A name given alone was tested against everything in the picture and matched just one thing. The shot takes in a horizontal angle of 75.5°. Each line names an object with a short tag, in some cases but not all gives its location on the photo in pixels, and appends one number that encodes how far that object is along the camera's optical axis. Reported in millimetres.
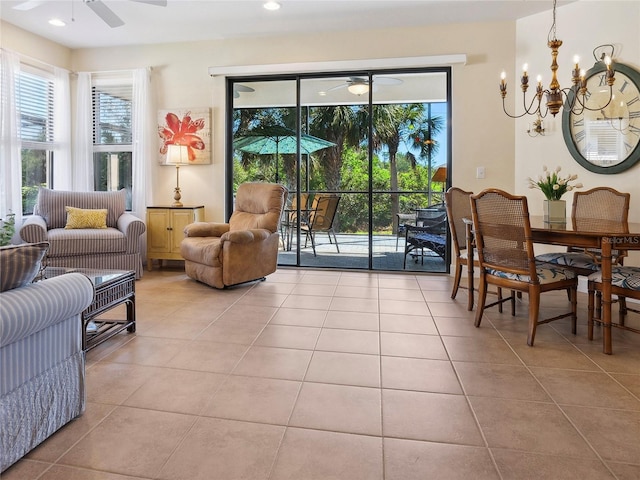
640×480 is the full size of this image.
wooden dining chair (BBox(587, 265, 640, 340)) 2367
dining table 2363
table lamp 4875
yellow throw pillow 4492
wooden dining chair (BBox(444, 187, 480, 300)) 3619
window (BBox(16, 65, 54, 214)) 4783
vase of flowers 3062
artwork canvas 5074
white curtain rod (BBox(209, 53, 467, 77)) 4508
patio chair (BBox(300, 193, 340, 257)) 5105
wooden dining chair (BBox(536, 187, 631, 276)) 2848
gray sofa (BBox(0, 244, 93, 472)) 1315
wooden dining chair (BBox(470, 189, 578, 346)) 2531
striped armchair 4066
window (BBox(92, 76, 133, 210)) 5324
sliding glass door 4824
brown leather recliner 3928
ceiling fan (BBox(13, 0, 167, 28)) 3109
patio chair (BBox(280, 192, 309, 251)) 5152
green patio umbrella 5137
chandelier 2734
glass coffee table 2395
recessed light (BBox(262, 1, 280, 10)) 3952
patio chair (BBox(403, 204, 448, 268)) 4863
